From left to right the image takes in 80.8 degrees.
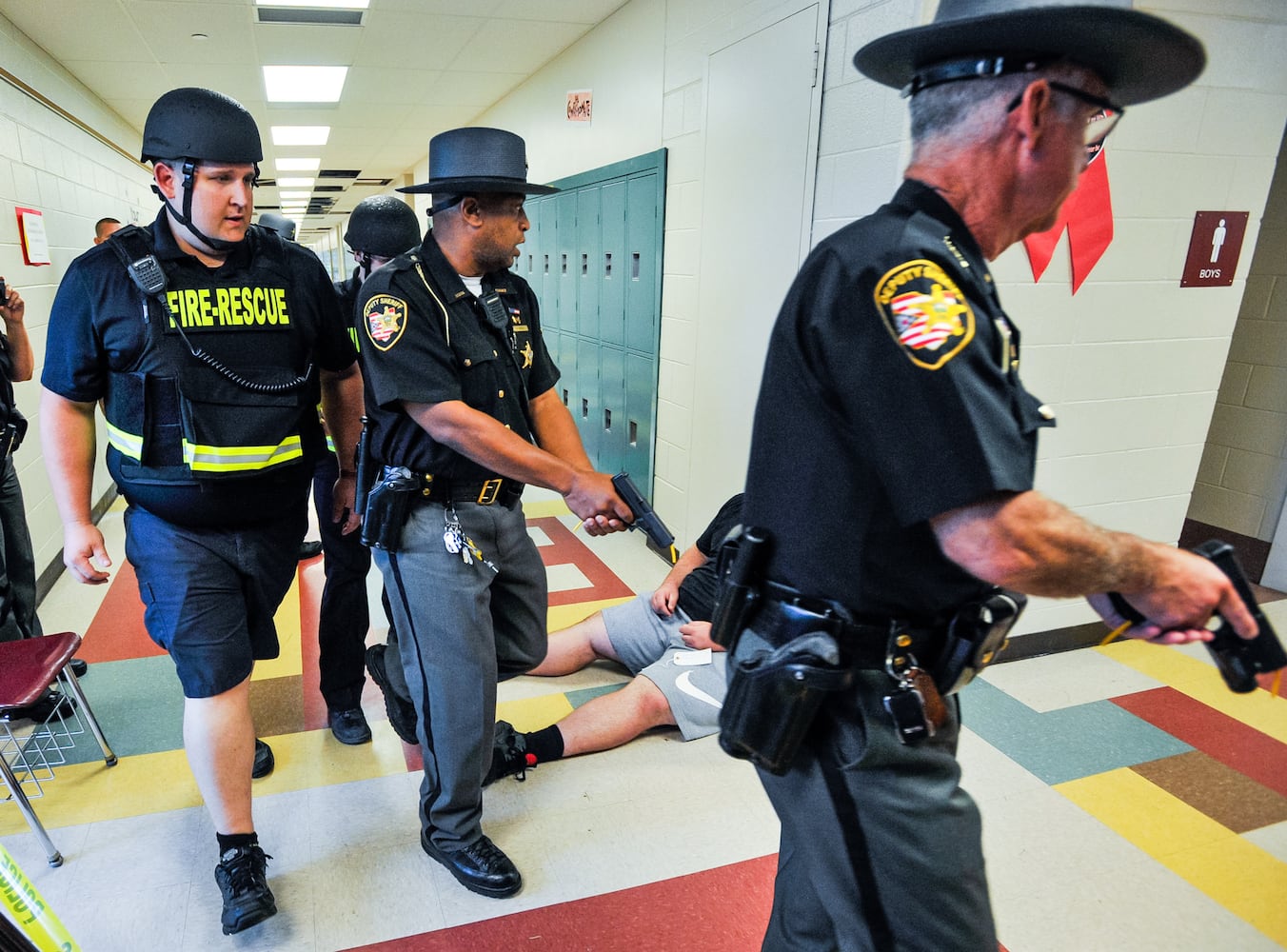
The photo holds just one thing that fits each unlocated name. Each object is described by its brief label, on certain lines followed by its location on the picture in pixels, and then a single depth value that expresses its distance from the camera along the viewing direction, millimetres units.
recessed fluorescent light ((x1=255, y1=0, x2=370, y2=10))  3866
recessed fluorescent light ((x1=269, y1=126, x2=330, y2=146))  7517
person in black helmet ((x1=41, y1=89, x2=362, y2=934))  1501
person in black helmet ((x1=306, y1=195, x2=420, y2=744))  2189
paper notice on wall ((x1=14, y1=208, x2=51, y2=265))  3434
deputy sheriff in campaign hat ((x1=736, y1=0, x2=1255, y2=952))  800
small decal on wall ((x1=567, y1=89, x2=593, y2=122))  4512
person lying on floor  2068
